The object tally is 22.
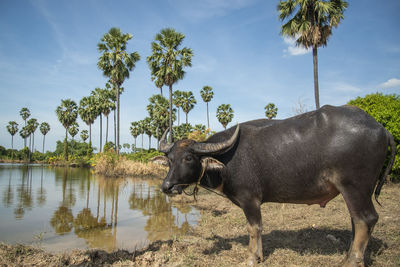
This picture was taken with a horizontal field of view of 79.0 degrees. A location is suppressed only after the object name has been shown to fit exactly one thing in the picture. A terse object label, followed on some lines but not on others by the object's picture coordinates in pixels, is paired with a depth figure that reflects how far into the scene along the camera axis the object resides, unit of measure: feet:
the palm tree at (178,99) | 143.81
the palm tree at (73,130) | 200.34
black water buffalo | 9.81
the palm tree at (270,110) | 144.46
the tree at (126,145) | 228.22
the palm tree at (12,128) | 255.91
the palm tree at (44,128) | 253.03
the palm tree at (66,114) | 169.68
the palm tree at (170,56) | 75.56
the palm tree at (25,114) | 233.76
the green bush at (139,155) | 105.23
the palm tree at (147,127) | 157.97
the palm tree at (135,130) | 195.83
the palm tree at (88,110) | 146.82
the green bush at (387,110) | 33.27
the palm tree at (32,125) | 236.63
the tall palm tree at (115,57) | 84.43
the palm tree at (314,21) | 49.80
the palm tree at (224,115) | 148.87
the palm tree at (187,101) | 143.23
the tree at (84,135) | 218.40
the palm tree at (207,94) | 155.02
